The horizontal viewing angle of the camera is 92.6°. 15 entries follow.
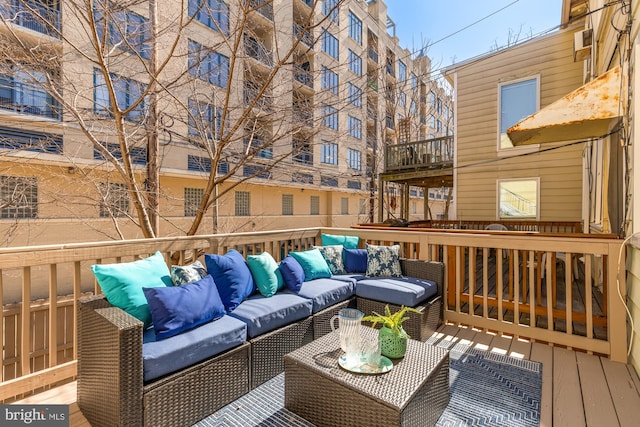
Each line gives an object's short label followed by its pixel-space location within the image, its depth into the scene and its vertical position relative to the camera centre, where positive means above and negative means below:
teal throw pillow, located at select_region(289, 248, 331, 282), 3.46 -0.61
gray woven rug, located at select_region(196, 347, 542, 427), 1.98 -1.35
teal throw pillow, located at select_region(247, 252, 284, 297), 2.91 -0.60
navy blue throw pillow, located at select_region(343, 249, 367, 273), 3.97 -0.64
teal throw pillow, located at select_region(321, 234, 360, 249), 4.29 -0.41
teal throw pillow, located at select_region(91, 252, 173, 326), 2.10 -0.52
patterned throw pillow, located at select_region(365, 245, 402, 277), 3.69 -0.61
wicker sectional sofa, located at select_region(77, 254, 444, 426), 1.71 -1.04
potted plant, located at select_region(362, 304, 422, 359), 1.91 -0.79
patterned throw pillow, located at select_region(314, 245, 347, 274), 3.86 -0.59
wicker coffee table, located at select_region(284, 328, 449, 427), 1.56 -0.98
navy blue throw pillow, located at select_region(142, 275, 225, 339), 2.01 -0.66
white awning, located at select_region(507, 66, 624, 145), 3.07 +1.04
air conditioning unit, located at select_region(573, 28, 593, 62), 5.55 +3.16
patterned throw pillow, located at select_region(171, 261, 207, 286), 2.42 -0.51
